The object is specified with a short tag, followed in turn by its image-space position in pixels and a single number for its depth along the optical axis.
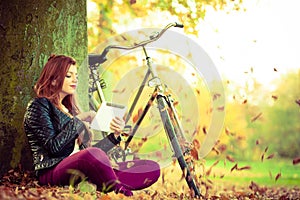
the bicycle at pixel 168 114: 4.16
